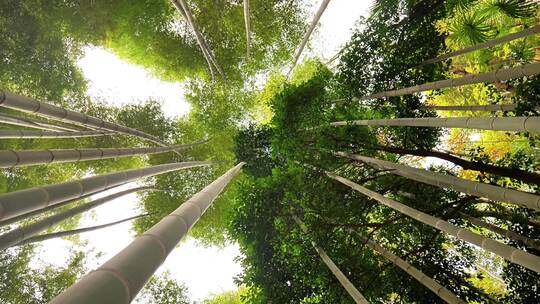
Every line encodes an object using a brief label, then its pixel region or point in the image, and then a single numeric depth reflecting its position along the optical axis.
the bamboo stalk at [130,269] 1.40
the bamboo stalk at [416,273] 5.07
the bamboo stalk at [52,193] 3.37
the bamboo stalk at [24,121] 5.68
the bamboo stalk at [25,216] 4.81
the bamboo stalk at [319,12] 5.18
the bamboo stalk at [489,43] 5.15
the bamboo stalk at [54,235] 6.82
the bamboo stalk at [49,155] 4.23
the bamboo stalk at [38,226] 4.86
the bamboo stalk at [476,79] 4.11
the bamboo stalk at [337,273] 5.33
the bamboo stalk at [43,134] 5.94
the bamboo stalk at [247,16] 6.20
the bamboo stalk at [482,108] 5.46
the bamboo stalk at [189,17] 5.73
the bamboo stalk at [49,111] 4.23
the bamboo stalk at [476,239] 3.30
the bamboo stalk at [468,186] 3.62
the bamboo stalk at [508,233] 5.27
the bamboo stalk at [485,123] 3.39
